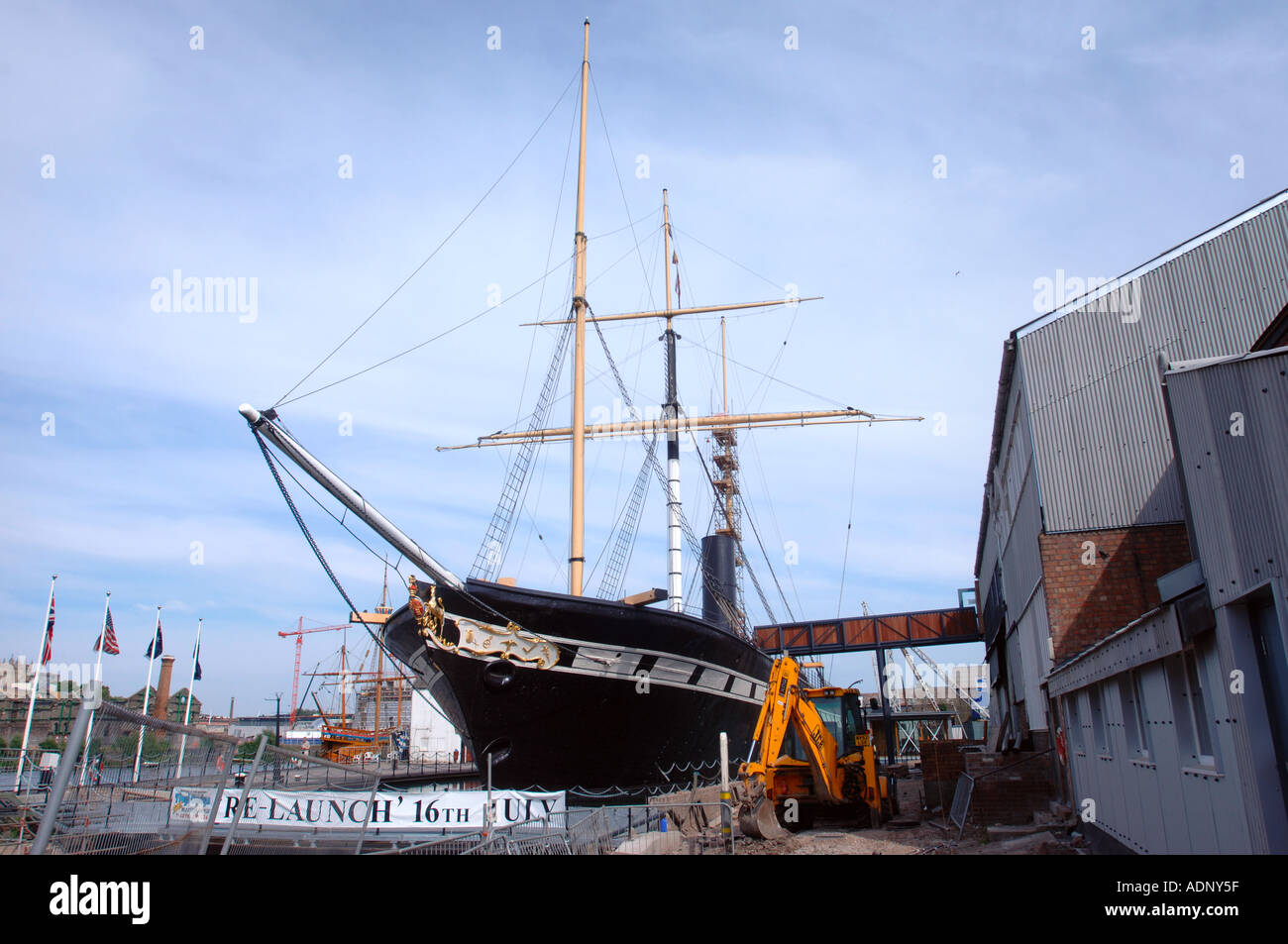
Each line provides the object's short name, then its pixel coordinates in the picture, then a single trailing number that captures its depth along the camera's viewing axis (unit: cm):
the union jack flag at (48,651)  2414
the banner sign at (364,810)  995
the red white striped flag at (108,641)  2623
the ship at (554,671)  1477
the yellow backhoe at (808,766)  1246
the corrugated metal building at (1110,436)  1194
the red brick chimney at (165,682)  3891
